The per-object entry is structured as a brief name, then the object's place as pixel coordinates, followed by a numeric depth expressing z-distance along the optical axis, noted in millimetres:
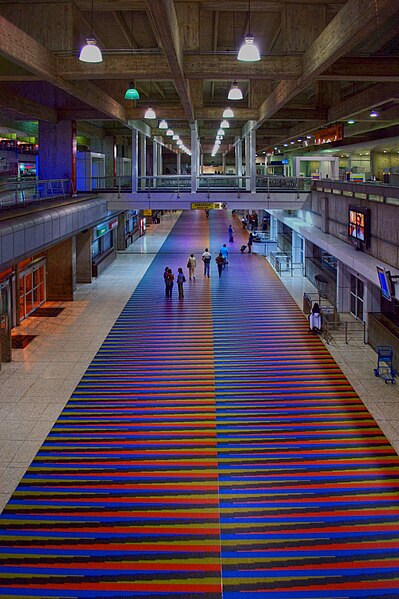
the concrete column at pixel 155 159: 43438
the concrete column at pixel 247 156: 31703
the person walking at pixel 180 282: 20234
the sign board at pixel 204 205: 24391
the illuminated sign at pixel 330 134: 24781
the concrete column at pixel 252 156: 26031
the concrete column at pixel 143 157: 32853
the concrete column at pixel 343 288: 18797
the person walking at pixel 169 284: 20397
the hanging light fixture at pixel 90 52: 8906
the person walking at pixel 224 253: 25695
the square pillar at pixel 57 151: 22078
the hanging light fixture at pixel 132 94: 14539
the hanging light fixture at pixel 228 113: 22094
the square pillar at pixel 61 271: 20516
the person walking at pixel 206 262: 24231
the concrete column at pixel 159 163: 47334
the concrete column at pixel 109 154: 33656
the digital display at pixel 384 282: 11867
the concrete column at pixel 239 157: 38625
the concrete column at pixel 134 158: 25953
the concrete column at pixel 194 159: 25859
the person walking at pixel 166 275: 20359
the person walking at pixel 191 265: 23631
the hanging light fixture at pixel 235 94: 14004
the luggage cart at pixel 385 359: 12266
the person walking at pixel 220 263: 24766
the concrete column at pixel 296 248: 28656
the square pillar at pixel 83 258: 23469
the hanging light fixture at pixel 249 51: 8688
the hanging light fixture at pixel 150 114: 20828
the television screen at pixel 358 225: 15820
